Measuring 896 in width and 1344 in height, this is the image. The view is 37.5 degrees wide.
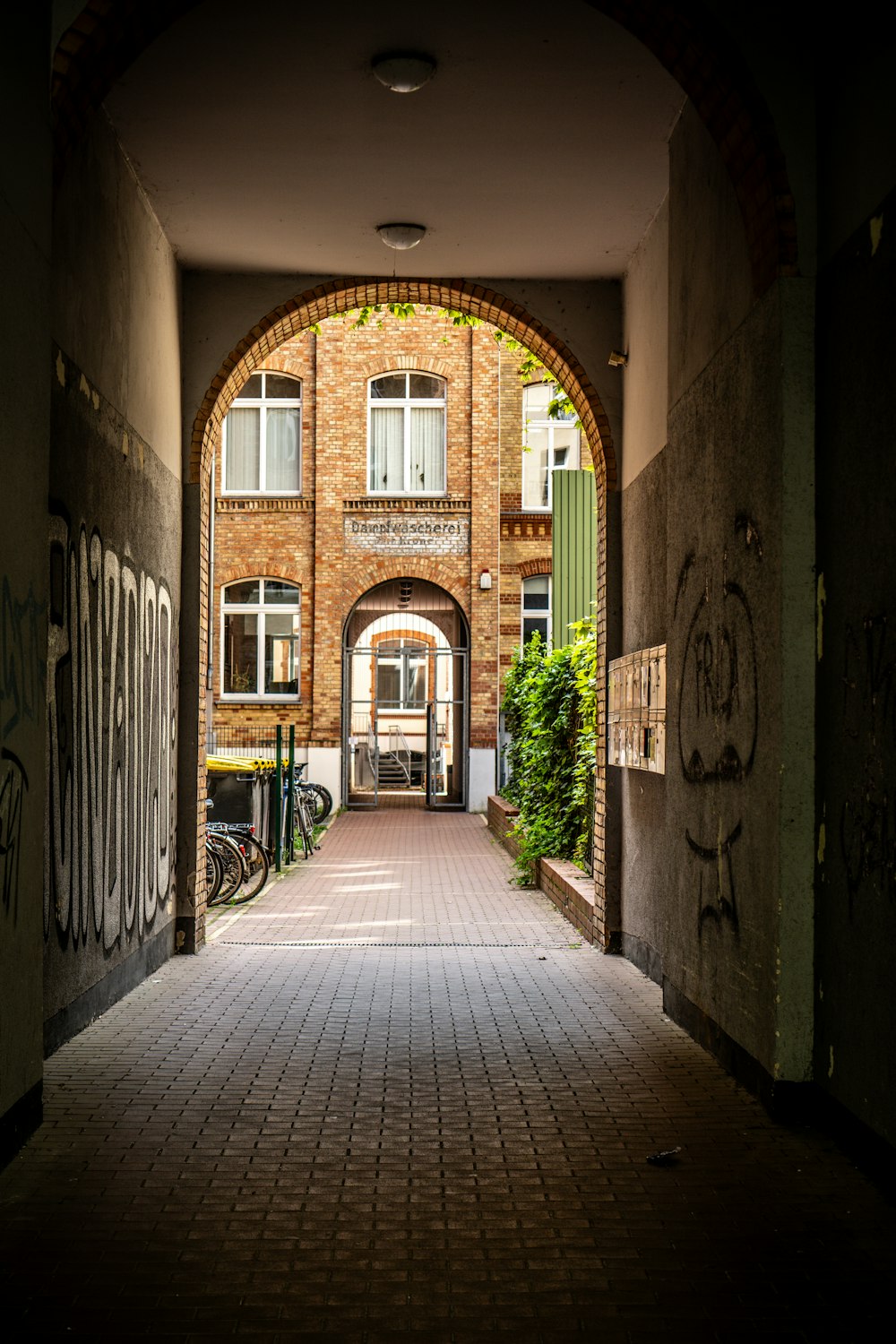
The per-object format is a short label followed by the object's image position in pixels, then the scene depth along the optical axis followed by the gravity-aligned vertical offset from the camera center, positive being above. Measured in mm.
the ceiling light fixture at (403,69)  6598 +3214
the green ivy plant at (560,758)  12000 -495
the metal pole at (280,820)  14398 -1260
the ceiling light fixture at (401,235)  8969 +3226
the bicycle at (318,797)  17938 -1500
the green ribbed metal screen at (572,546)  15523 +1905
